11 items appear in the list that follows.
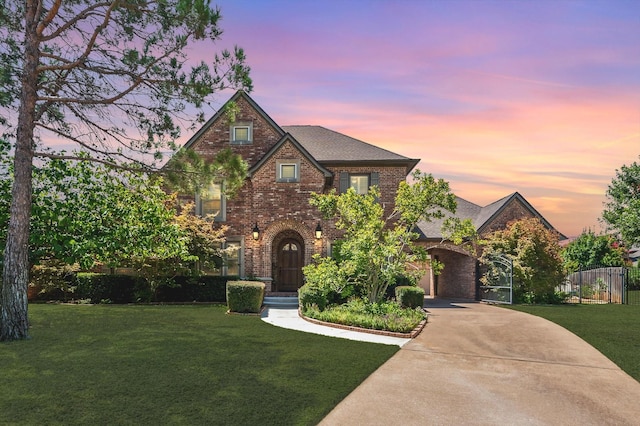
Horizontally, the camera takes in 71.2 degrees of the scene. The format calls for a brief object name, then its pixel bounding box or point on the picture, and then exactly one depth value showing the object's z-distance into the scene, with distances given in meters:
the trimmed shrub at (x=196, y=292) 19.19
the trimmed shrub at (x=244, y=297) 15.44
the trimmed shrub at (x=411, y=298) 15.84
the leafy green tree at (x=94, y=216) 11.41
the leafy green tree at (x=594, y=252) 38.84
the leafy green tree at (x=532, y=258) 21.50
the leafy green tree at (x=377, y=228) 14.01
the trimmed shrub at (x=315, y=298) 14.95
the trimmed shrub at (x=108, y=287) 19.08
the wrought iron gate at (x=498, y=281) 21.55
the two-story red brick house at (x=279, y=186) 20.70
